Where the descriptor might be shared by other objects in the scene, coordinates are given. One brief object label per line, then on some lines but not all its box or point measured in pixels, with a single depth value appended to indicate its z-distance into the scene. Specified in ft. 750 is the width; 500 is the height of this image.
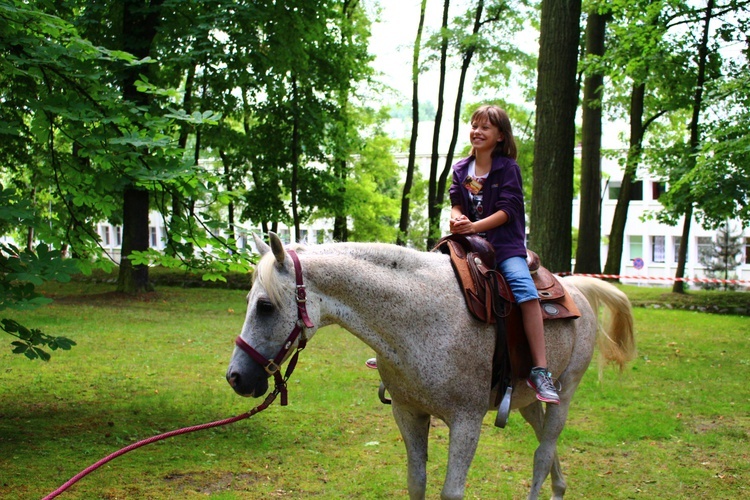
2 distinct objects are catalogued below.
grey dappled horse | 11.53
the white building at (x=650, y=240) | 162.40
